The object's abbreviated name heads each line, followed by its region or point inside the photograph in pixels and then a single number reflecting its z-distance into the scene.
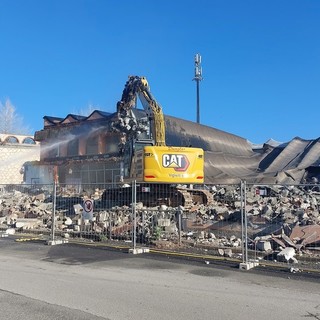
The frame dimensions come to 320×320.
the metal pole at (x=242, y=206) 9.43
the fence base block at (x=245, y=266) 9.10
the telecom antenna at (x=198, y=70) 56.56
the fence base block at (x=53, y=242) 12.98
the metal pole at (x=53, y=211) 13.22
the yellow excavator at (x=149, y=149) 17.42
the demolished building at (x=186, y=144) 30.67
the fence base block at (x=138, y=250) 11.16
